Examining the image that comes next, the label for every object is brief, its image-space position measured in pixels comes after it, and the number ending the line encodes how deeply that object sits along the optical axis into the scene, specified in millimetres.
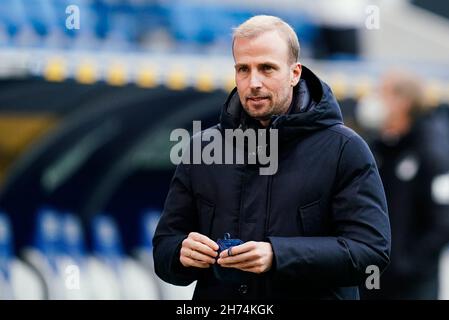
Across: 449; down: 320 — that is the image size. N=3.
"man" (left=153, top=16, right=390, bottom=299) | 5246
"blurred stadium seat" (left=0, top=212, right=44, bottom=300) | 12508
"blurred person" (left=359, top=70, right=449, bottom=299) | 10461
